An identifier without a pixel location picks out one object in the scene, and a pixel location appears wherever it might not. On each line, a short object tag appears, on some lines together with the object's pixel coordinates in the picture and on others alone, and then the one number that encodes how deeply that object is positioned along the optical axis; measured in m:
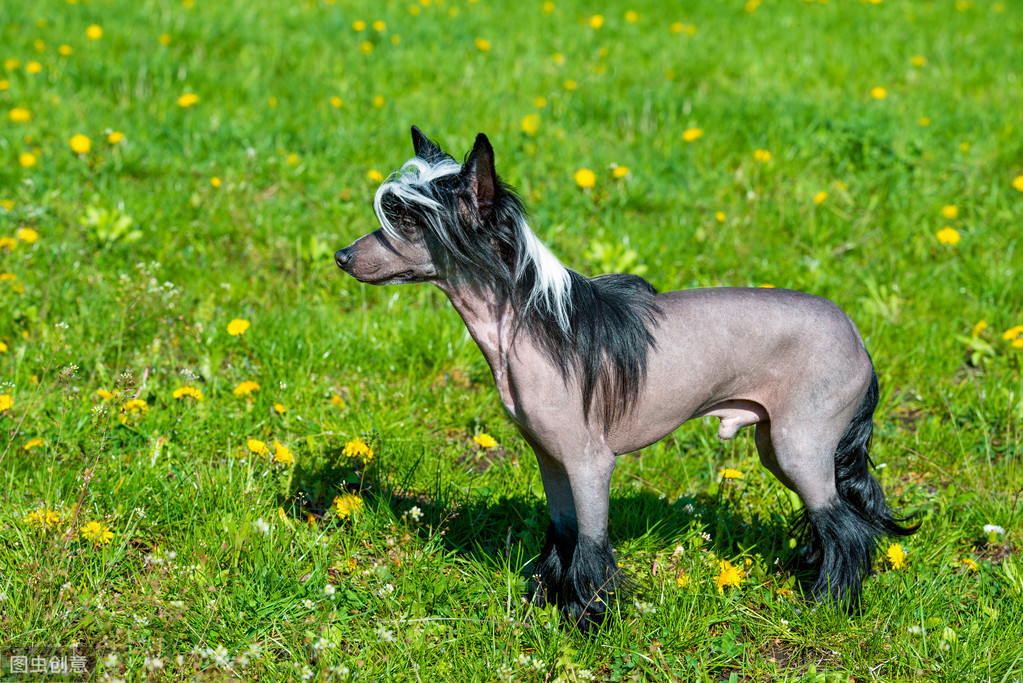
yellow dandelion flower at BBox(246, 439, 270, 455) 6.20
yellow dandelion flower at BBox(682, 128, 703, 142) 11.34
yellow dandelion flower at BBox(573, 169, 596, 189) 9.73
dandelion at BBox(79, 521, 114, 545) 5.51
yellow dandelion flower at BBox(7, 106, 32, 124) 10.71
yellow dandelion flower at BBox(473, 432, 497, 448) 6.50
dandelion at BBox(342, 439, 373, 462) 6.36
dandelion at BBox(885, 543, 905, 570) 5.91
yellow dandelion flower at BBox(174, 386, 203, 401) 6.89
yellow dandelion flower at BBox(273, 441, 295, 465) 6.22
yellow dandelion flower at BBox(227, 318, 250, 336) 7.33
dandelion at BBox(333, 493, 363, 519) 6.13
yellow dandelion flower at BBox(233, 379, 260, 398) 7.14
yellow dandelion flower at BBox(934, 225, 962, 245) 9.12
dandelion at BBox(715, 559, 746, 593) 5.84
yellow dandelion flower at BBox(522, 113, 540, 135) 11.53
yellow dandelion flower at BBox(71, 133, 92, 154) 9.65
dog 4.62
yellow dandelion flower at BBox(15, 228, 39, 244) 8.28
